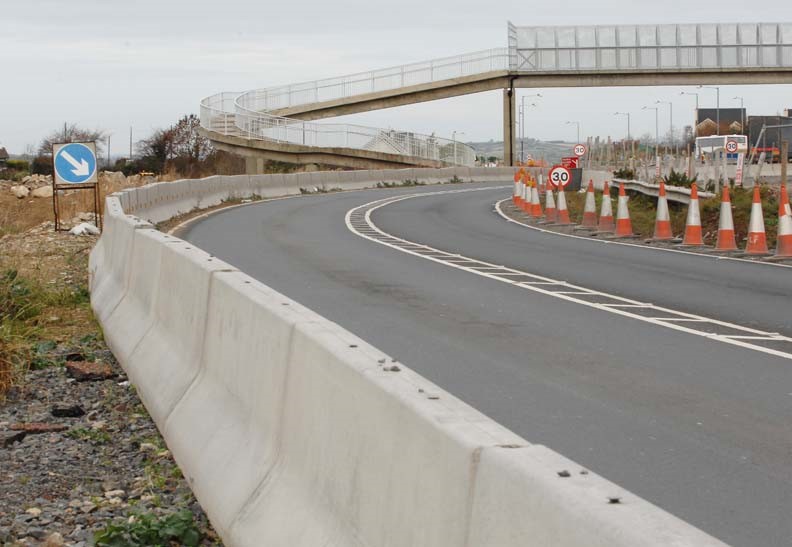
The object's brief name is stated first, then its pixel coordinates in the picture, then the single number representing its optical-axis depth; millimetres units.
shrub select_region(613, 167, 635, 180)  40094
